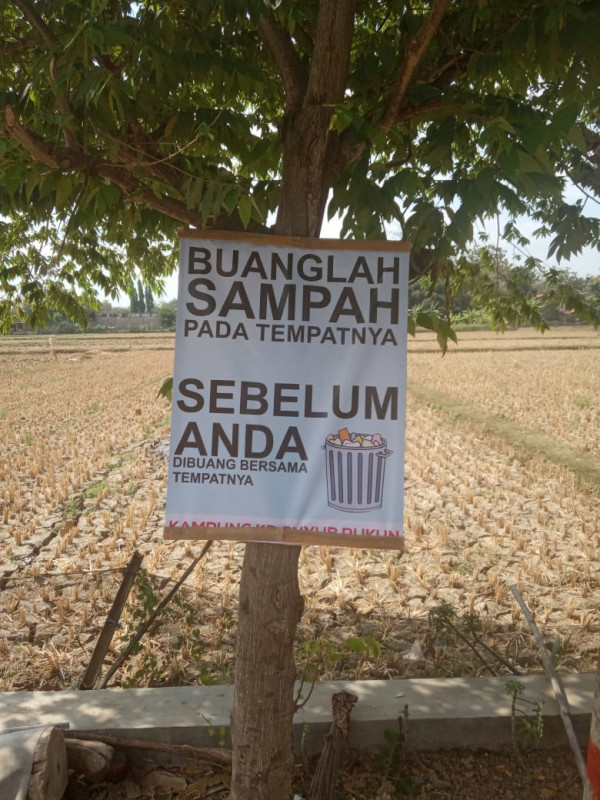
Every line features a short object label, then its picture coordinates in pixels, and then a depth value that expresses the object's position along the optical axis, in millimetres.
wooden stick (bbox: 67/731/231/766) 2529
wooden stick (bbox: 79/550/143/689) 3024
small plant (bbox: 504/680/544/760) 2523
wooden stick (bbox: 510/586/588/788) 2209
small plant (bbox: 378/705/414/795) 2539
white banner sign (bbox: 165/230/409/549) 2084
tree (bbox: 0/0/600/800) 1811
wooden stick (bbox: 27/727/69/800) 2221
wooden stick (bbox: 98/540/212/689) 3057
